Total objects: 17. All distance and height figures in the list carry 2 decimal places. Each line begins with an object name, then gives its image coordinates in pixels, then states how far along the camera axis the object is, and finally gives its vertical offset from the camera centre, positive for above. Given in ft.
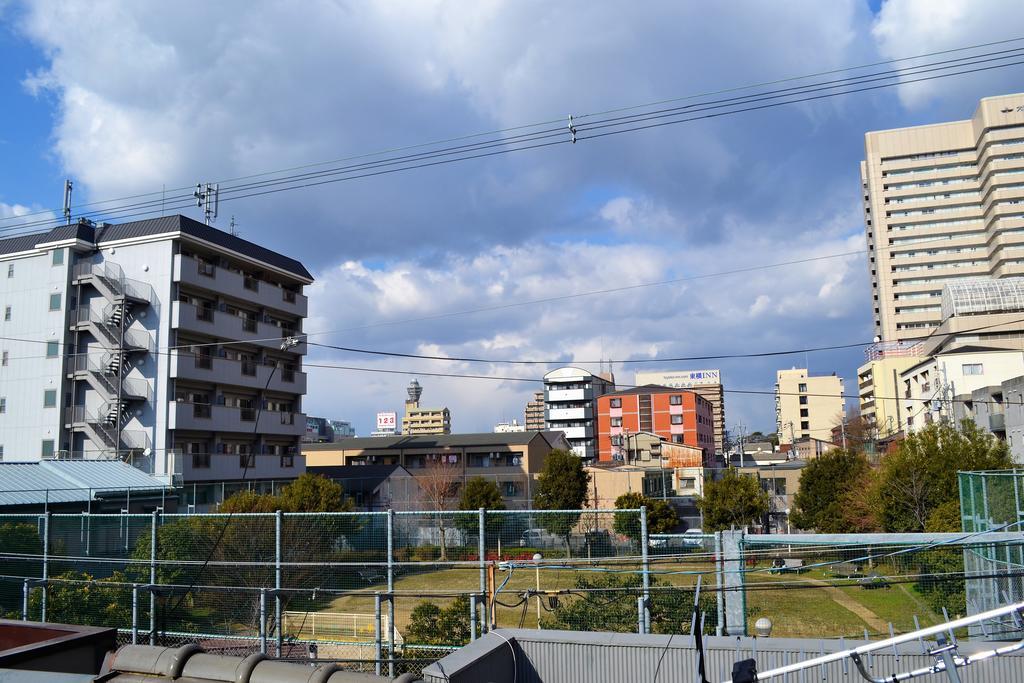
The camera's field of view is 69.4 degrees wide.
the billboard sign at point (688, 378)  426.51 +39.73
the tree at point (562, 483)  123.72 -5.54
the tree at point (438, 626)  38.78 -9.13
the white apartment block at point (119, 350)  111.04 +17.06
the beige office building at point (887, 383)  217.97 +18.51
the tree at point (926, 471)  72.69 -3.02
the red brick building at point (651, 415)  254.27 +11.09
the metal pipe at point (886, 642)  13.23 -3.81
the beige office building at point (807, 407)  324.39 +16.13
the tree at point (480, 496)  110.01 -6.57
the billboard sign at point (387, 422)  510.58 +22.29
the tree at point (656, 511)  104.01 -9.07
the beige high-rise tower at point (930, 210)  289.94 +93.67
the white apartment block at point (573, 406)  266.57 +15.85
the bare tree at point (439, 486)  133.13 -6.38
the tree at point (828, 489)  102.27 -6.75
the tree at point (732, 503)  109.40 -8.55
